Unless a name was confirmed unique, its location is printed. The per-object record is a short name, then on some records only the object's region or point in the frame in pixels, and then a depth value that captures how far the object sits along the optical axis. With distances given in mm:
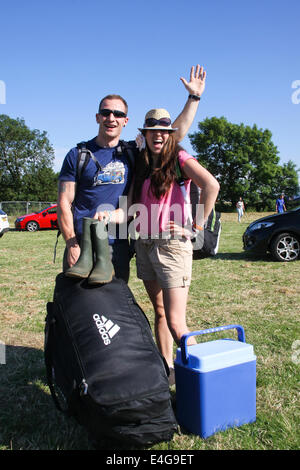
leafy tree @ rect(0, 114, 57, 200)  58688
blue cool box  2258
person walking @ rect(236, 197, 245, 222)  25745
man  2668
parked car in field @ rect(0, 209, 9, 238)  15109
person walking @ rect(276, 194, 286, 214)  24516
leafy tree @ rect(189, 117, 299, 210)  54438
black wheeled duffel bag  1969
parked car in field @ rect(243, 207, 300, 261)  8367
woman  2611
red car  20922
